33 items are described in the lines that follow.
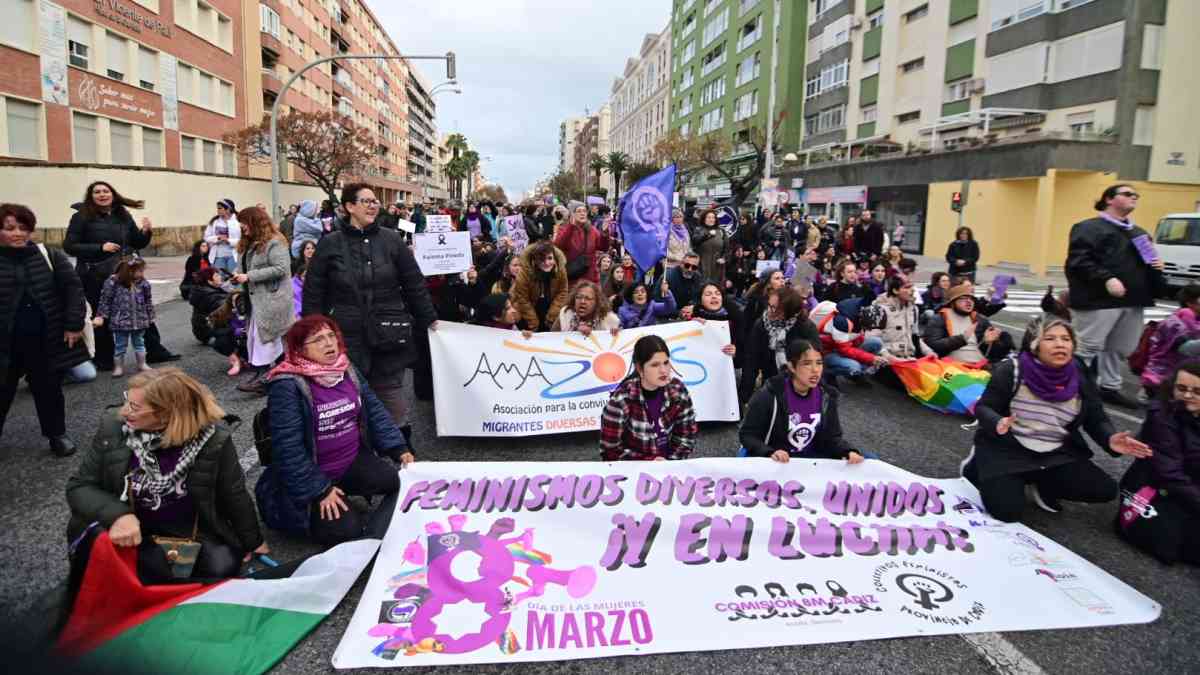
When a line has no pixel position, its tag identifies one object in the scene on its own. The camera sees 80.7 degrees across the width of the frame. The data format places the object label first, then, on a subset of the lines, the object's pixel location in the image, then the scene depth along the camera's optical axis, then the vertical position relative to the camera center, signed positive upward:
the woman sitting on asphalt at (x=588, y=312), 6.20 -0.56
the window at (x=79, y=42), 24.17 +6.53
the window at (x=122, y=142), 26.50 +3.44
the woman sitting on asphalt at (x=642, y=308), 7.21 -0.59
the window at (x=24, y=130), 21.88 +3.13
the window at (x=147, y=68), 28.25 +6.69
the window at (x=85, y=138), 24.55 +3.26
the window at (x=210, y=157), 33.63 +3.78
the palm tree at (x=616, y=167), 72.69 +8.62
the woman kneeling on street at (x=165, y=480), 3.02 -1.10
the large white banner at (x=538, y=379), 5.73 -1.10
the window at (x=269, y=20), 41.81 +13.04
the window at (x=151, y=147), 28.56 +3.52
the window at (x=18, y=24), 21.33 +6.30
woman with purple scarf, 4.19 -0.99
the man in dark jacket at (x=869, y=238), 14.79 +0.42
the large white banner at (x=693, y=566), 2.91 -1.47
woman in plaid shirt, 4.16 -1.01
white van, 18.00 +0.52
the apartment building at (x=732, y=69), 47.59 +14.77
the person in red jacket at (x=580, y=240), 8.70 +0.09
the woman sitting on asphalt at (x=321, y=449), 3.65 -1.13
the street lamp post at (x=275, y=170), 21.32 +2.05
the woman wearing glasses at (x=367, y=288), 4.66 -0.32
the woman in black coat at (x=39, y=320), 4.73 -0.62
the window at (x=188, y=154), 31.48 +3.63
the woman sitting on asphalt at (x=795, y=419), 4.34 -1.00
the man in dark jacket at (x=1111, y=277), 6.73 -0.10
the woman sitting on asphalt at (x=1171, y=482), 3.82 -1.19
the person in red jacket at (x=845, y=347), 7.70 -0.99
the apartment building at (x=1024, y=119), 24.89 +5.75
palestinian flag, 2.63 -1.49
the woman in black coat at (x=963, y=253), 13.08 +0.15
